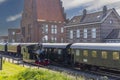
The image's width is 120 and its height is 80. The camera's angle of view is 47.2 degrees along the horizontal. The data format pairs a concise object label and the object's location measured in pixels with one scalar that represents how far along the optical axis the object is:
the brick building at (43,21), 39.83
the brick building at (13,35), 49.86
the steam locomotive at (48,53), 17.66
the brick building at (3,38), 62.11
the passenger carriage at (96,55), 12.44
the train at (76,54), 12.71
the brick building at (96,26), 27.12
